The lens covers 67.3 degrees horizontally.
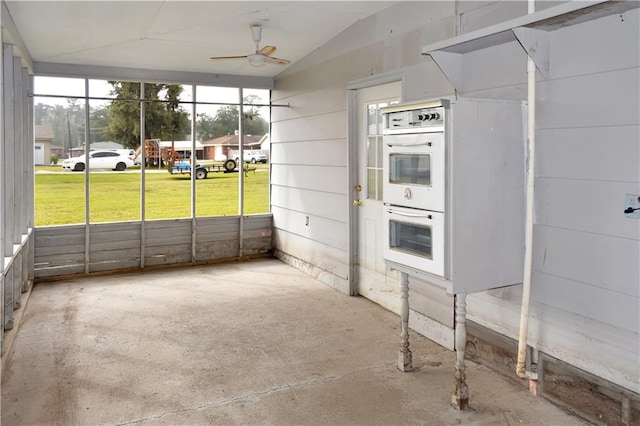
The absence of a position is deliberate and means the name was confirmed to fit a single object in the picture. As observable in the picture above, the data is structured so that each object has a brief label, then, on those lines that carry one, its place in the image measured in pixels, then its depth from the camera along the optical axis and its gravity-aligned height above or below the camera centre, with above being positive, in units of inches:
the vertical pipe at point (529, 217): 110.2 -6.2
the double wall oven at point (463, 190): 107.0 -0.1
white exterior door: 181.9 -6.3
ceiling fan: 181.3 +51.7
